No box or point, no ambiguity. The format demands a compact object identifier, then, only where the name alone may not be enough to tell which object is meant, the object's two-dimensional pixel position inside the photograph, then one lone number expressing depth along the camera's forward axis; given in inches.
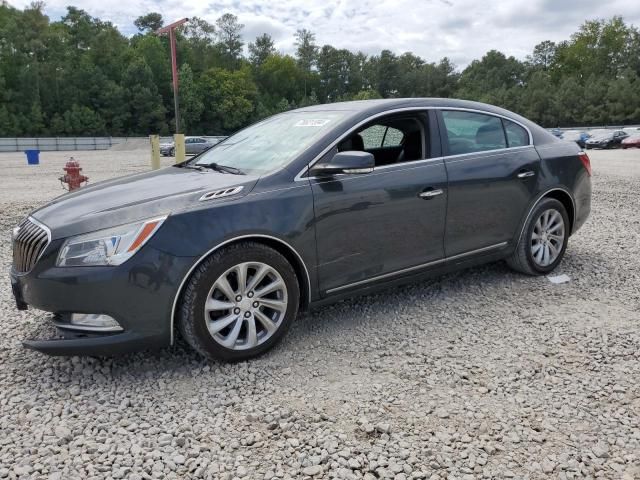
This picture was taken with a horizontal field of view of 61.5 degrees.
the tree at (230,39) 4052.7
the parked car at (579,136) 1492.6
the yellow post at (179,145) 644.7
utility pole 849.1
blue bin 911.7
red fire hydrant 350.6
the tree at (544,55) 4143.7
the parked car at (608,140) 1419.8
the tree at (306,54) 4471.0
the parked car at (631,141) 1369.3
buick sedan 117.3
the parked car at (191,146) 1300.4
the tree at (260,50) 4364.4
